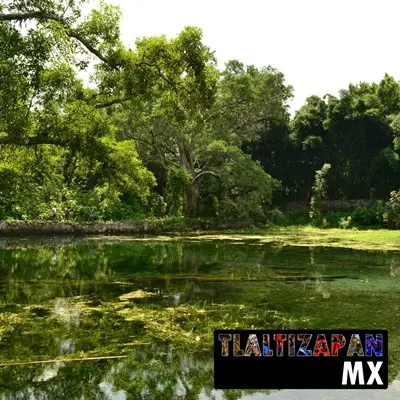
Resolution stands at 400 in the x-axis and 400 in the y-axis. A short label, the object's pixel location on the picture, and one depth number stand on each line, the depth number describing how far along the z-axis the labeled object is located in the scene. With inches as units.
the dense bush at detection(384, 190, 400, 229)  1320.1
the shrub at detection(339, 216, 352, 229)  1449.3
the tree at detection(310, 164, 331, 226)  1558.8
